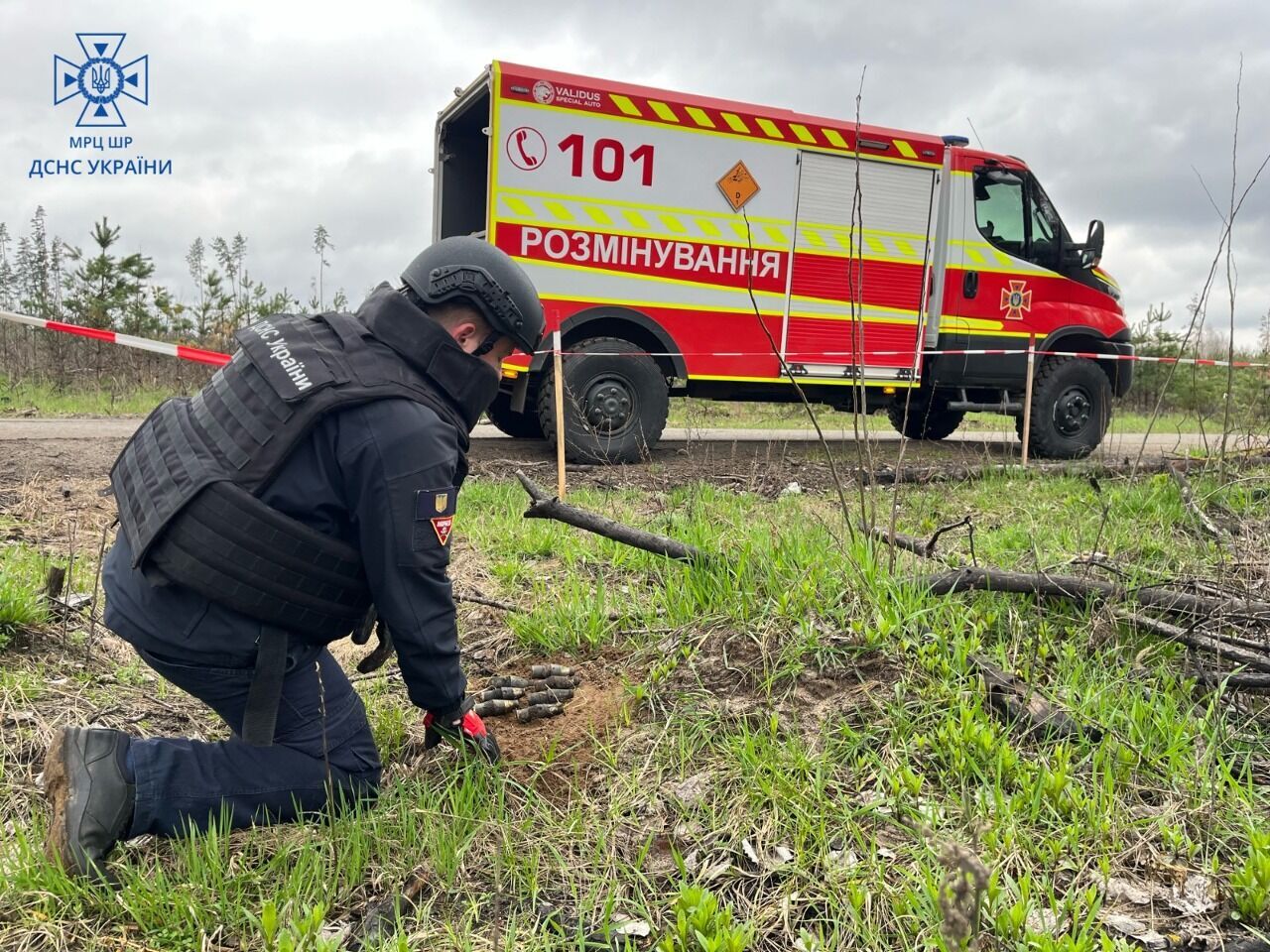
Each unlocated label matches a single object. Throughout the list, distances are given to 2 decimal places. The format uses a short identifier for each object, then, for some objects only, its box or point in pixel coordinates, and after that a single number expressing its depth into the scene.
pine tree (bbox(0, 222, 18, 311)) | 17.68
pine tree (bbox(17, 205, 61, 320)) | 13.05
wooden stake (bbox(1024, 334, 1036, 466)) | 7.78
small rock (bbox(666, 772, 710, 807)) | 2.33
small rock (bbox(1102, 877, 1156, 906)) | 1.95
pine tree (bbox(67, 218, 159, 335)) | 12.59
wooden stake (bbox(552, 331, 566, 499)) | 5.84
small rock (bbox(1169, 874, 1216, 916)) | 1.92
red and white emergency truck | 6.91
